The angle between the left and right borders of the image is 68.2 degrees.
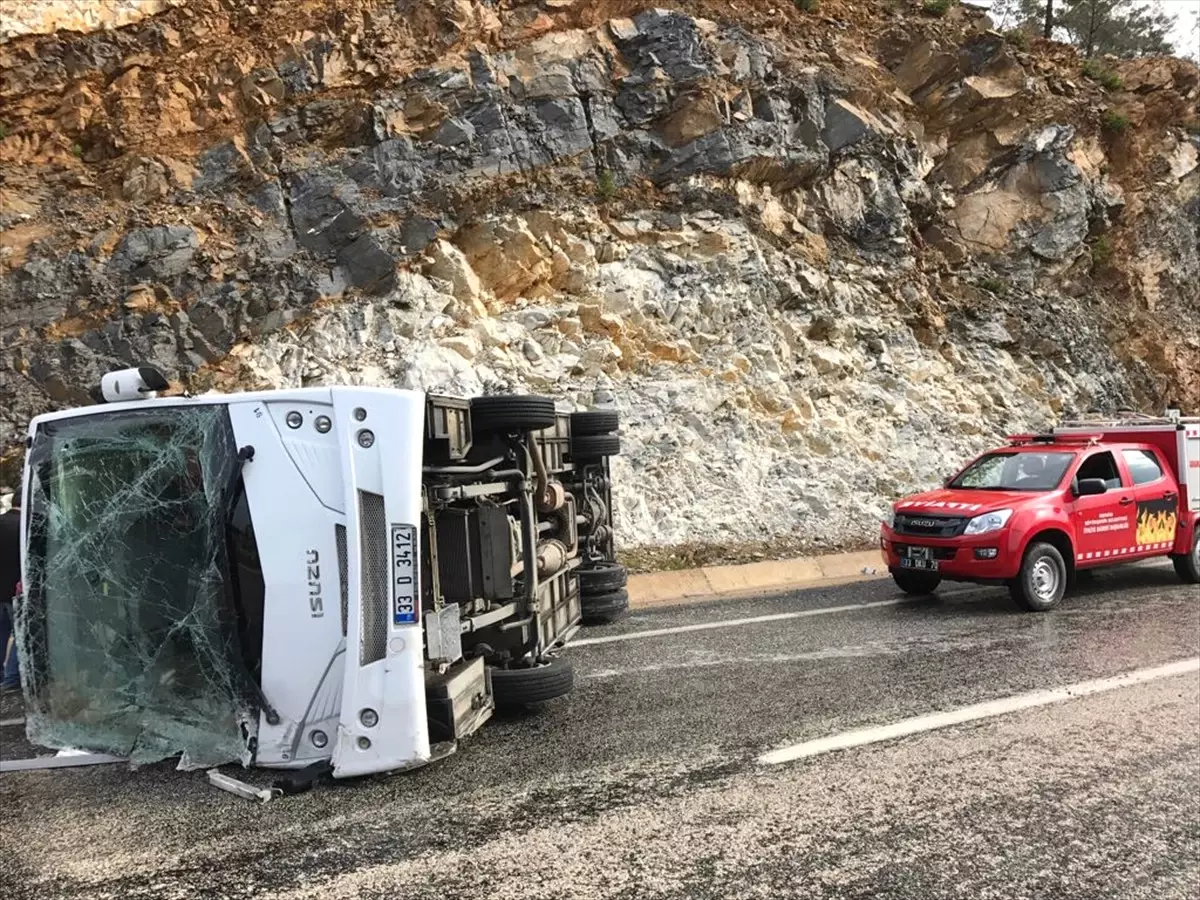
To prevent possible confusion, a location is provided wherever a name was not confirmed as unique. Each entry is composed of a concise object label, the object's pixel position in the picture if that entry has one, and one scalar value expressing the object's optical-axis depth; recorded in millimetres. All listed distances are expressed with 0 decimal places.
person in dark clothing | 6586
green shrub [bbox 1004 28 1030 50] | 19594
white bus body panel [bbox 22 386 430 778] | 4043
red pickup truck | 8641
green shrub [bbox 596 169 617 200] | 15242
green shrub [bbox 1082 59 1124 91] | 20625
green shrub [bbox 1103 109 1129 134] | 20109
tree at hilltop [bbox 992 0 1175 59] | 26188
